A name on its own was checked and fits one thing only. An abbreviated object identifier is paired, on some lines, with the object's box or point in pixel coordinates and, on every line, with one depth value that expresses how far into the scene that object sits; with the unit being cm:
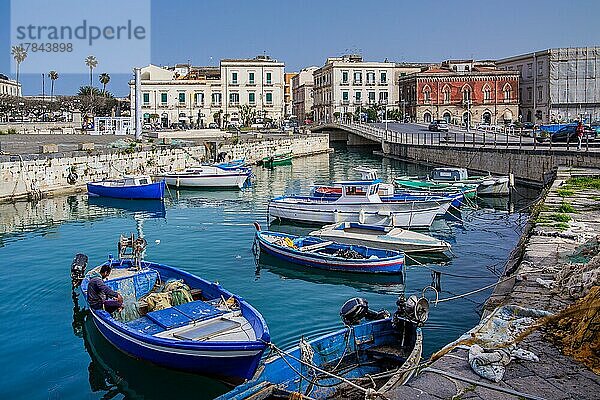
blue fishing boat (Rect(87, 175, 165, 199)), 3531
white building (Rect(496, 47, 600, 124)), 8612
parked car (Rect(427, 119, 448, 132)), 7295
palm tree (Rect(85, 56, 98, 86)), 11688
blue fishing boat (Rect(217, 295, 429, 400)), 865
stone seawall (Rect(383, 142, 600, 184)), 3684
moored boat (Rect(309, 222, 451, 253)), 2112
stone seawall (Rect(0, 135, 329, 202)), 3506
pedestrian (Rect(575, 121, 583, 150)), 3907
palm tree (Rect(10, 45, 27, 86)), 12086
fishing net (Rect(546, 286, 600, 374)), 852
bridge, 3797
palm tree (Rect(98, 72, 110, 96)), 10806
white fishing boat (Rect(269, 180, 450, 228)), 2553
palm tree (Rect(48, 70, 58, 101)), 11617
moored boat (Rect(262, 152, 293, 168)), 6157
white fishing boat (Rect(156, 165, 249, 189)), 4059
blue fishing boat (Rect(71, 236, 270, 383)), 1101
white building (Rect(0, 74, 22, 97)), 12249
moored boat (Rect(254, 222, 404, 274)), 1847
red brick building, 9275
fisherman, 1316
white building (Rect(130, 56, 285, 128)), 9481
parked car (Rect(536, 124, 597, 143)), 4475
